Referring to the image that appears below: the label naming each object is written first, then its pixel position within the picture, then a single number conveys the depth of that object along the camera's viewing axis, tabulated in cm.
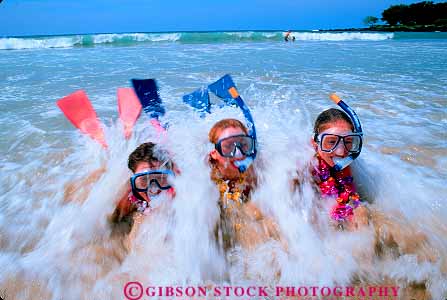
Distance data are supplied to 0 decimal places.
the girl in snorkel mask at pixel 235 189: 256
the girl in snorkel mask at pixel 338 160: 263
